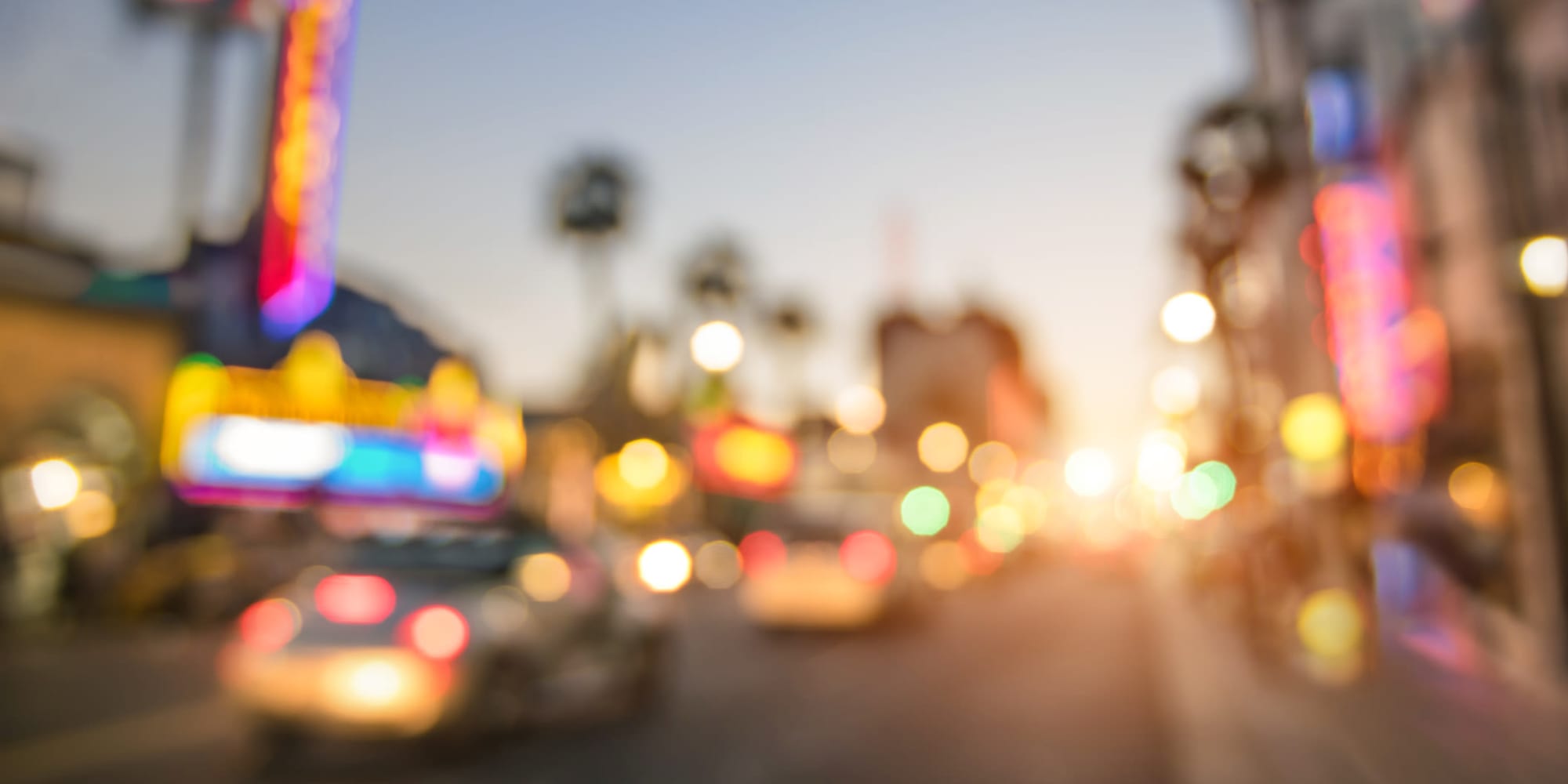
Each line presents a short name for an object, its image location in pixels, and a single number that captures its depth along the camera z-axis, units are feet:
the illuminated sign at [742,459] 166.81
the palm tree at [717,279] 173.06
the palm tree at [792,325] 239.71
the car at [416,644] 22.82
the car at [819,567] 52.44
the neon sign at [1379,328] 54.49
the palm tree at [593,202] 136.05
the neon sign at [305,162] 48.24
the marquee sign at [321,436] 81.71
